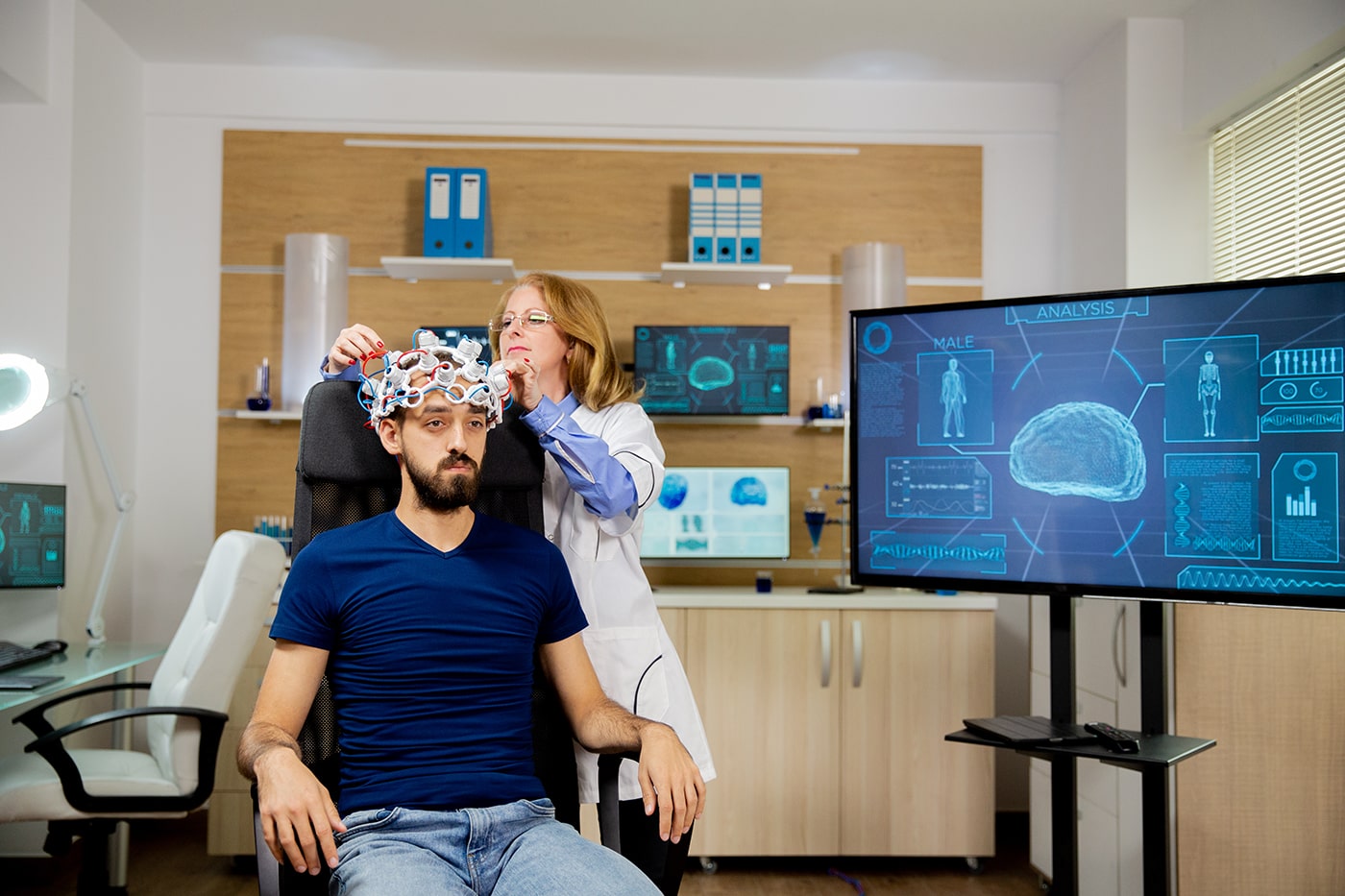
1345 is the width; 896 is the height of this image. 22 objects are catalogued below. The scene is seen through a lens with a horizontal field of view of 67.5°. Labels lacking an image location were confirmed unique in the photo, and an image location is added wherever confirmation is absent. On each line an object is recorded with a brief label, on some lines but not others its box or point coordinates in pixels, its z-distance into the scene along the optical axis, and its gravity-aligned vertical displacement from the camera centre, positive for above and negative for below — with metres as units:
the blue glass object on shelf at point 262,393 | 3.68 +0.28
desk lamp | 2.75 +0.22
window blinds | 2.83 +0.90
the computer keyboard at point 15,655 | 2.58 -0.50
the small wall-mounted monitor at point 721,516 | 3.68 -0.15
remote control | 1.97 -0.52
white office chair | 2.38 -0.67
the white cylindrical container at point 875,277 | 3.75 +0.74
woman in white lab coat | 1.84 -0.04
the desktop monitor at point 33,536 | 2.92 -0.21
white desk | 2.35 -0.54
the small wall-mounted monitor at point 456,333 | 3.74 +0.52
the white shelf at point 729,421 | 3.83 +0.20
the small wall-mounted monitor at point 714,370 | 3.76 +0.39
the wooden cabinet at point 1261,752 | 2.44 -0.67
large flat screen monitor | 1.92 +0.07
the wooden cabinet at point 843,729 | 3.31 -0.84
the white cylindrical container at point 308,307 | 3.65 +0.59
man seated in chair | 1.49 -0.33
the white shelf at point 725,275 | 3.68 +0.75
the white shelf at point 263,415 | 3.64 +0.20
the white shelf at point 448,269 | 3.64 +0.75
